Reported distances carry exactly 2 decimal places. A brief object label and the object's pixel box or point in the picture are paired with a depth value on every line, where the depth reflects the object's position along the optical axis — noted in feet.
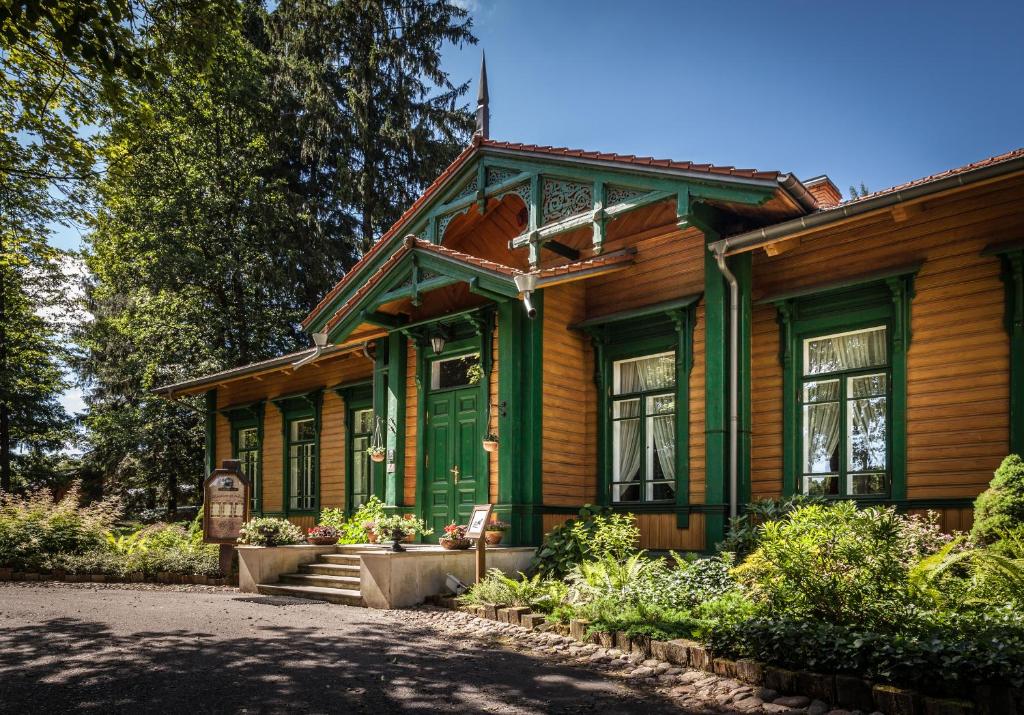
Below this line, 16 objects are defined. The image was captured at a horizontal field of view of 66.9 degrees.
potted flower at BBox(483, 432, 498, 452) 34.78
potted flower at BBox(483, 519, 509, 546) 33.09
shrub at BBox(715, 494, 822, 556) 28.17
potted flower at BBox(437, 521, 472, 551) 32.12
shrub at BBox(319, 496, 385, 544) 39.58
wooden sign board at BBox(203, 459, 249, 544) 39.70
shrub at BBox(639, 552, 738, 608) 23.72
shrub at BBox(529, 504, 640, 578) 29.60
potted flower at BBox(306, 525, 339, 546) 38.42
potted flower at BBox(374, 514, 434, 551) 36.28
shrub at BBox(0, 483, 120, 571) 42.04
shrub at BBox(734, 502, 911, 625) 18.47
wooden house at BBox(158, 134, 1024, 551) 27.14
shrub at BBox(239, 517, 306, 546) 37.04
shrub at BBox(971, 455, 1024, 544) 22.47
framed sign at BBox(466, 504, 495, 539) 30.58
